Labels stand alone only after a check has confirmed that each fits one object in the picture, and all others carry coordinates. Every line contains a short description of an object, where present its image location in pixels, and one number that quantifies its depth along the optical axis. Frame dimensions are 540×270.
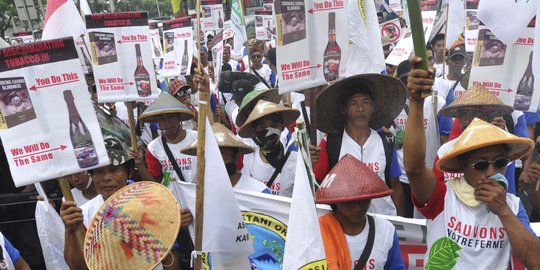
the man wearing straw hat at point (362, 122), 3.61
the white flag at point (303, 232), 2.26
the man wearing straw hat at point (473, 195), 2.35
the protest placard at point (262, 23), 12.41
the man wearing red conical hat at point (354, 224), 2.46
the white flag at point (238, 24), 8.22
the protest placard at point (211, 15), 10.59
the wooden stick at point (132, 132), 4.11
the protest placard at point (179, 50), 7.21
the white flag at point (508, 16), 3.19
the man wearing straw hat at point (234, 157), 3.67
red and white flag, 3.54
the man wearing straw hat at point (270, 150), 4.07
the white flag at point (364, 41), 3.93
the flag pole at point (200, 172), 2.82
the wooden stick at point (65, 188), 2.72
